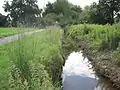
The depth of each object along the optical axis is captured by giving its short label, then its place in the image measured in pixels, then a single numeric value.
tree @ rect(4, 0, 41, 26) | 22.60
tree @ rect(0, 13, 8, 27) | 18.18
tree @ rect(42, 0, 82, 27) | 21.92
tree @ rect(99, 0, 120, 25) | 13.77
